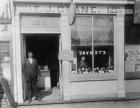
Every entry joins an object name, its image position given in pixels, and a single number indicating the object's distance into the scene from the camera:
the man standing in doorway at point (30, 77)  8.74
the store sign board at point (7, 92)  7.25
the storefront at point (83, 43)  8.59
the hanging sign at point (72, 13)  8.02
